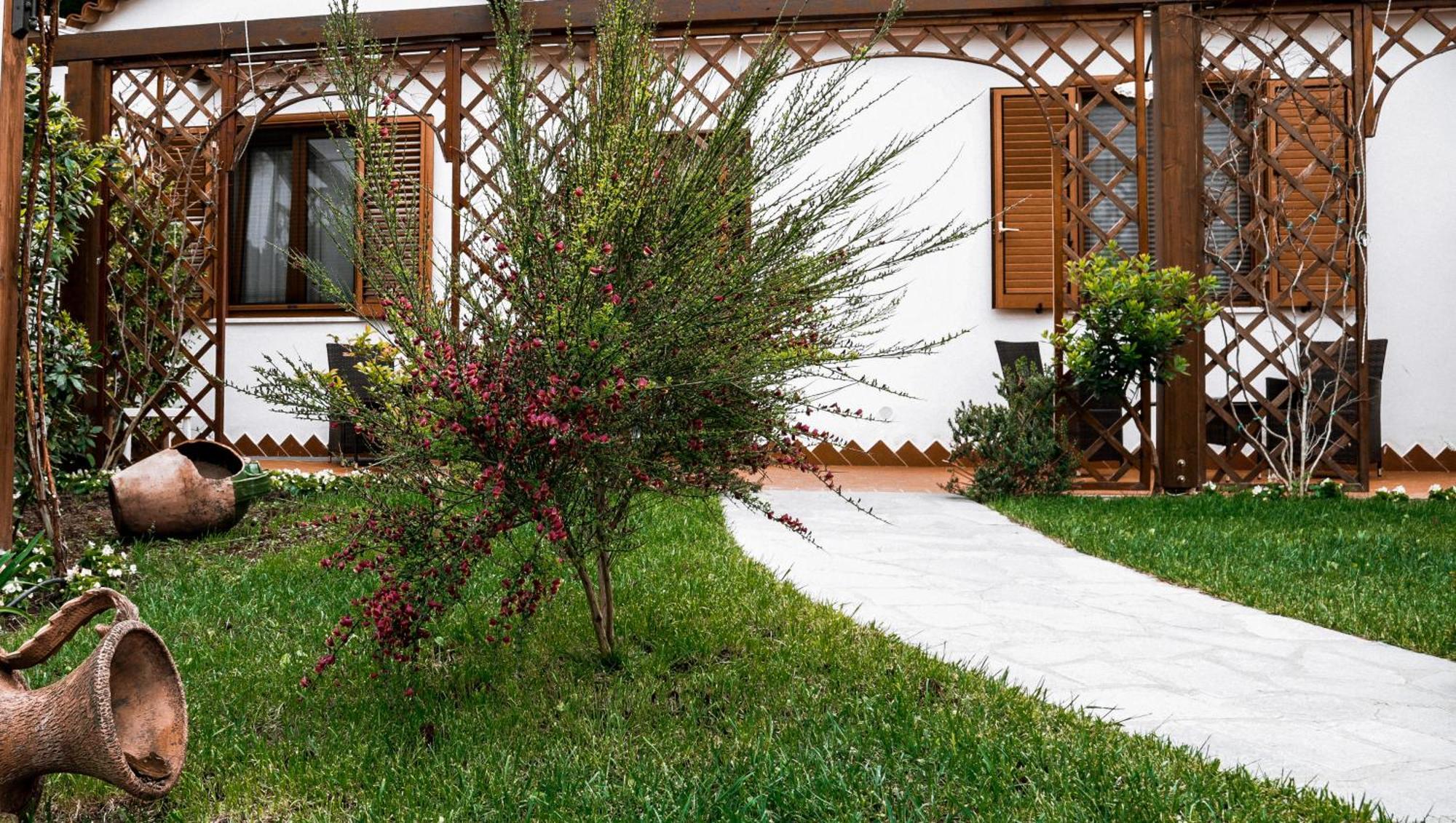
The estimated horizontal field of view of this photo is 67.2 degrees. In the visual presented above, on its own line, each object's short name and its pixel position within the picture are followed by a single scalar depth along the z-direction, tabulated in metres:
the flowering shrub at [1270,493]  5.74
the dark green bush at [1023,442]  5.93
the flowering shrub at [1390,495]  5.71
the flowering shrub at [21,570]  2.79
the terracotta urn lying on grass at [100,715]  1.72
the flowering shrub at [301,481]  5.75
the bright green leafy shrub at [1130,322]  5.62
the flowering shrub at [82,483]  5.71
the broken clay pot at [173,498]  4.49
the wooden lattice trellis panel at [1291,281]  5.89
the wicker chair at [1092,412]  6.38
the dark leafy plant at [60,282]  5.48
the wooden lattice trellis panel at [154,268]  6.51
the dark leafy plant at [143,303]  6.48
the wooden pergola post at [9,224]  3.53
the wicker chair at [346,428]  7.87
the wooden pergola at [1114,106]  5.93
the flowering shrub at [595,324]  2.12
